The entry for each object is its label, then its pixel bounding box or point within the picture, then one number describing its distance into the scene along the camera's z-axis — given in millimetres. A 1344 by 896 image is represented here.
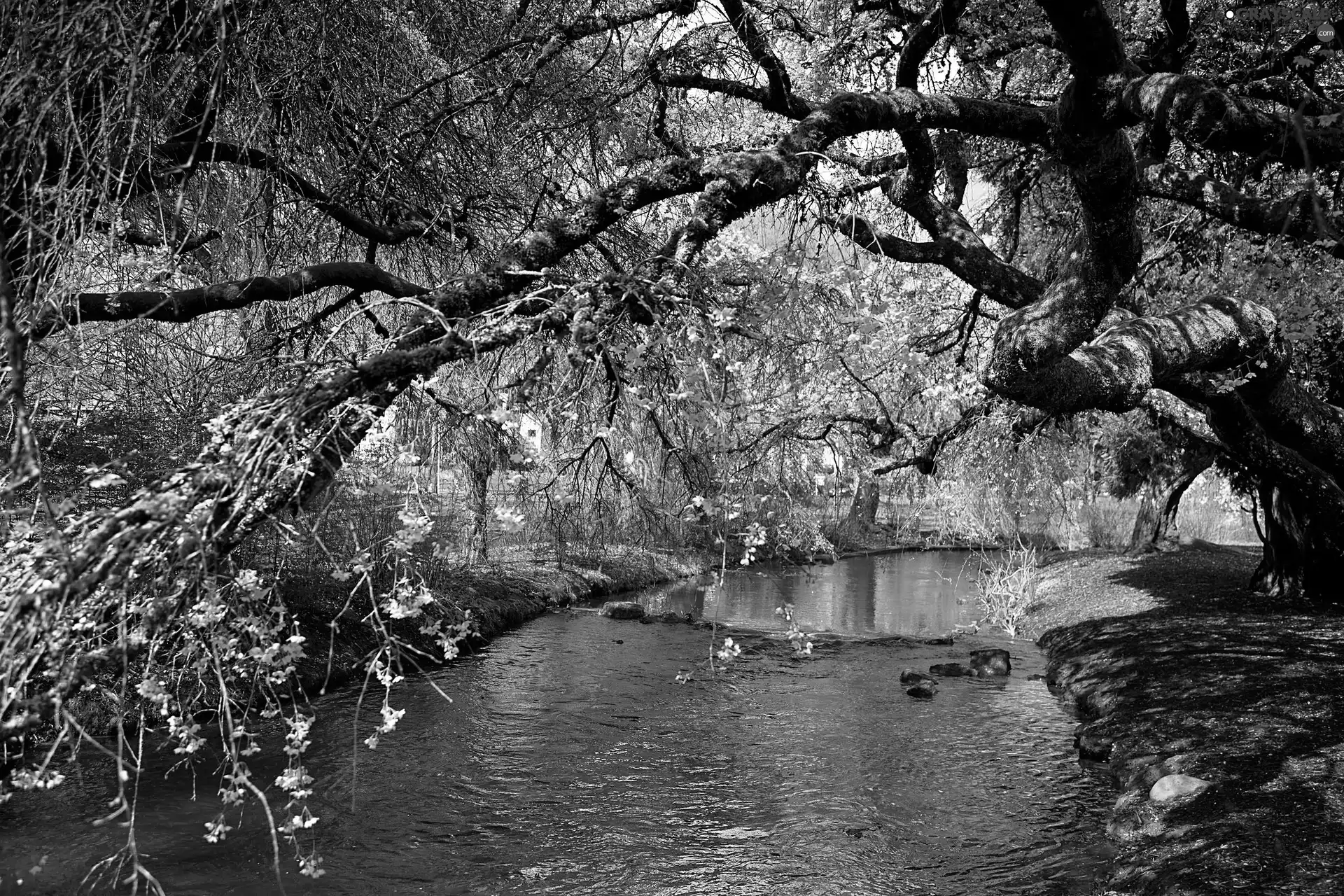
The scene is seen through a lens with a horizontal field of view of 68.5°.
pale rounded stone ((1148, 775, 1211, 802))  6707
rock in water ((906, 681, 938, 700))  11406
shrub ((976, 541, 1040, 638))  16031
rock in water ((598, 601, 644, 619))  15906
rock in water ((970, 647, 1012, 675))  12508
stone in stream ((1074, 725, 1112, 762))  8695
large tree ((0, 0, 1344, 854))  2377
